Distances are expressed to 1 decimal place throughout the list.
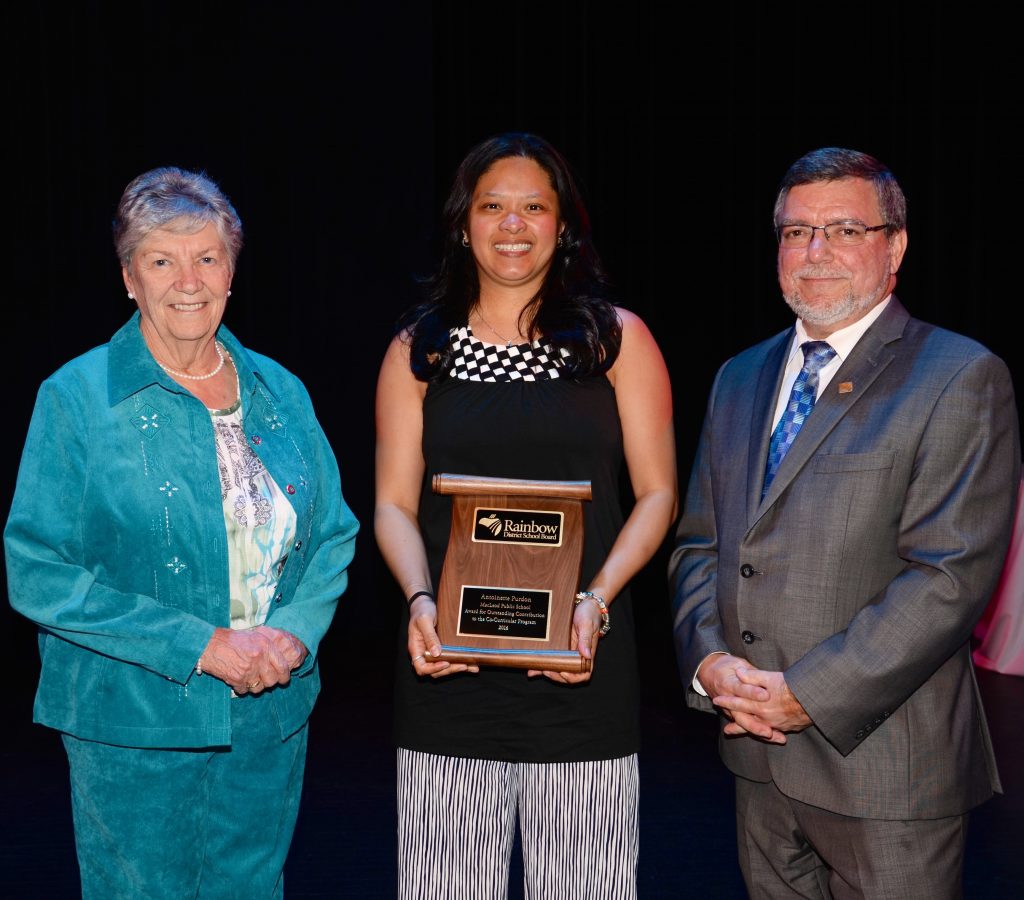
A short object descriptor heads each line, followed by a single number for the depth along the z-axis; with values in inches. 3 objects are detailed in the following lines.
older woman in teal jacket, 88.7
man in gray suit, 83.4
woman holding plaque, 93.8
